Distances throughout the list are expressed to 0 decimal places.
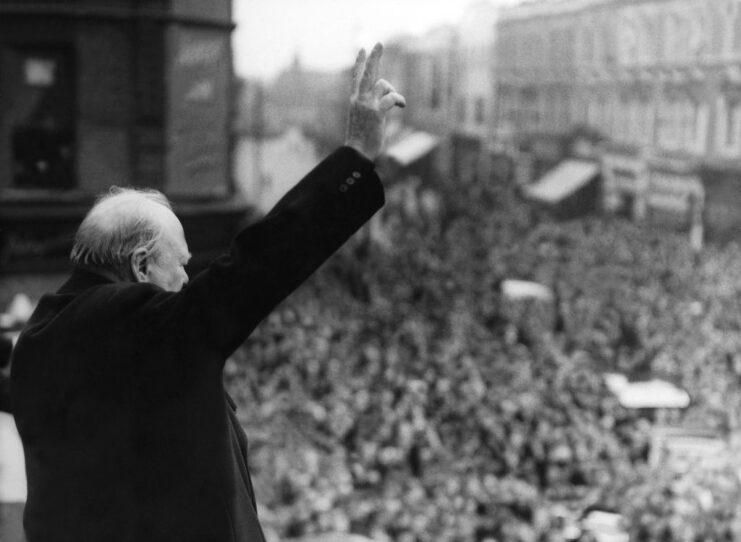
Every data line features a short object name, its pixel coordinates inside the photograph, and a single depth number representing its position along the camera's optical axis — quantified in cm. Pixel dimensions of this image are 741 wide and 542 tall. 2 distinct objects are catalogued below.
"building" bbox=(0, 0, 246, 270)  1674
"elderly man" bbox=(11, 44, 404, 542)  443
